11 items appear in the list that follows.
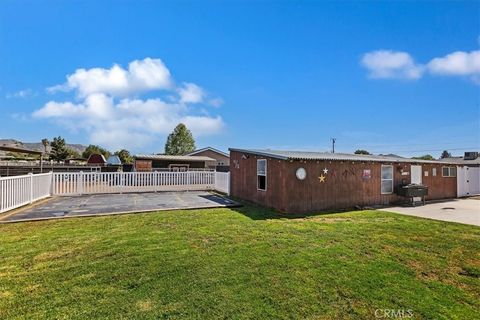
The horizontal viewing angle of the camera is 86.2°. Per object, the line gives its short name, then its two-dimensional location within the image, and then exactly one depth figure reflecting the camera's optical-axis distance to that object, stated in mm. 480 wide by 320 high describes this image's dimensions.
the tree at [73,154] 50644
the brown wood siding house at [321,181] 9148
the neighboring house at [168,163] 20969
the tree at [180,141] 45062
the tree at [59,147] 44100
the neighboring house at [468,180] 14445
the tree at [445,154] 56438
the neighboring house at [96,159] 37181
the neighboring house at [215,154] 31188
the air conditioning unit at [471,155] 27766
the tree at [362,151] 53712
